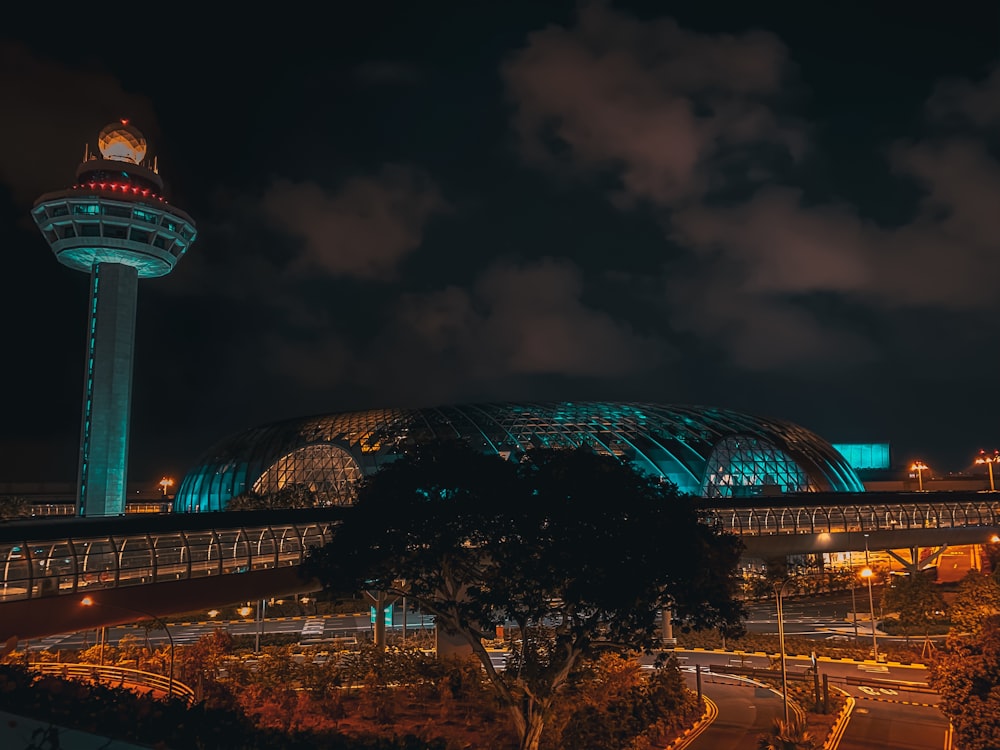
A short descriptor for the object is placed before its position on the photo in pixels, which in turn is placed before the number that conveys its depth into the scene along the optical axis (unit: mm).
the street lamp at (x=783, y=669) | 33638
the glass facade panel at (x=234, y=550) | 37906
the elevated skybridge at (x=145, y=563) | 30078
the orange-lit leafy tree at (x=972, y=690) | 28219
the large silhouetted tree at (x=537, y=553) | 29469
